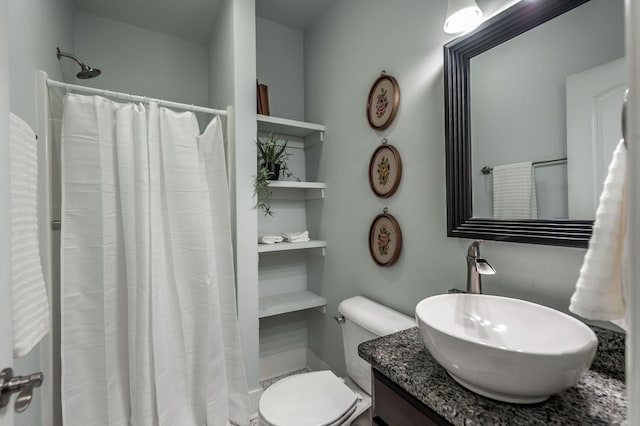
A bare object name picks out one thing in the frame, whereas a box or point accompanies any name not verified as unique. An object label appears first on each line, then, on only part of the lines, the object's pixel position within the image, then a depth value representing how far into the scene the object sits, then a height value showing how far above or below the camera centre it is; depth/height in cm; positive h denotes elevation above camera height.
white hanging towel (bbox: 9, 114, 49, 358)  71 -9
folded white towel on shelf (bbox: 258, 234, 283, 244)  198 -18
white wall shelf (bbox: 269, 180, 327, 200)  193 +19
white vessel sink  59 -35
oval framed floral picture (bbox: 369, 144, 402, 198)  150 +23
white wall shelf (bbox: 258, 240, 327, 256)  187 -23
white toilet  124 -89
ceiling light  102 +73
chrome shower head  147 +80
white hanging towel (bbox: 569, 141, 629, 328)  50 -9
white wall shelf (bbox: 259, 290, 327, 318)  194 -66
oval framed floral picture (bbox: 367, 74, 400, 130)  150 +62
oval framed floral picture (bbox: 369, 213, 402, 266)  151 -16
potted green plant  178 +33
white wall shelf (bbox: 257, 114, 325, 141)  190 +64
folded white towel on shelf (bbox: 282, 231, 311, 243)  207 -18
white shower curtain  133 -29
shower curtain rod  131 +63
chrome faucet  100 -22
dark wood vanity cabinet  71 -54
